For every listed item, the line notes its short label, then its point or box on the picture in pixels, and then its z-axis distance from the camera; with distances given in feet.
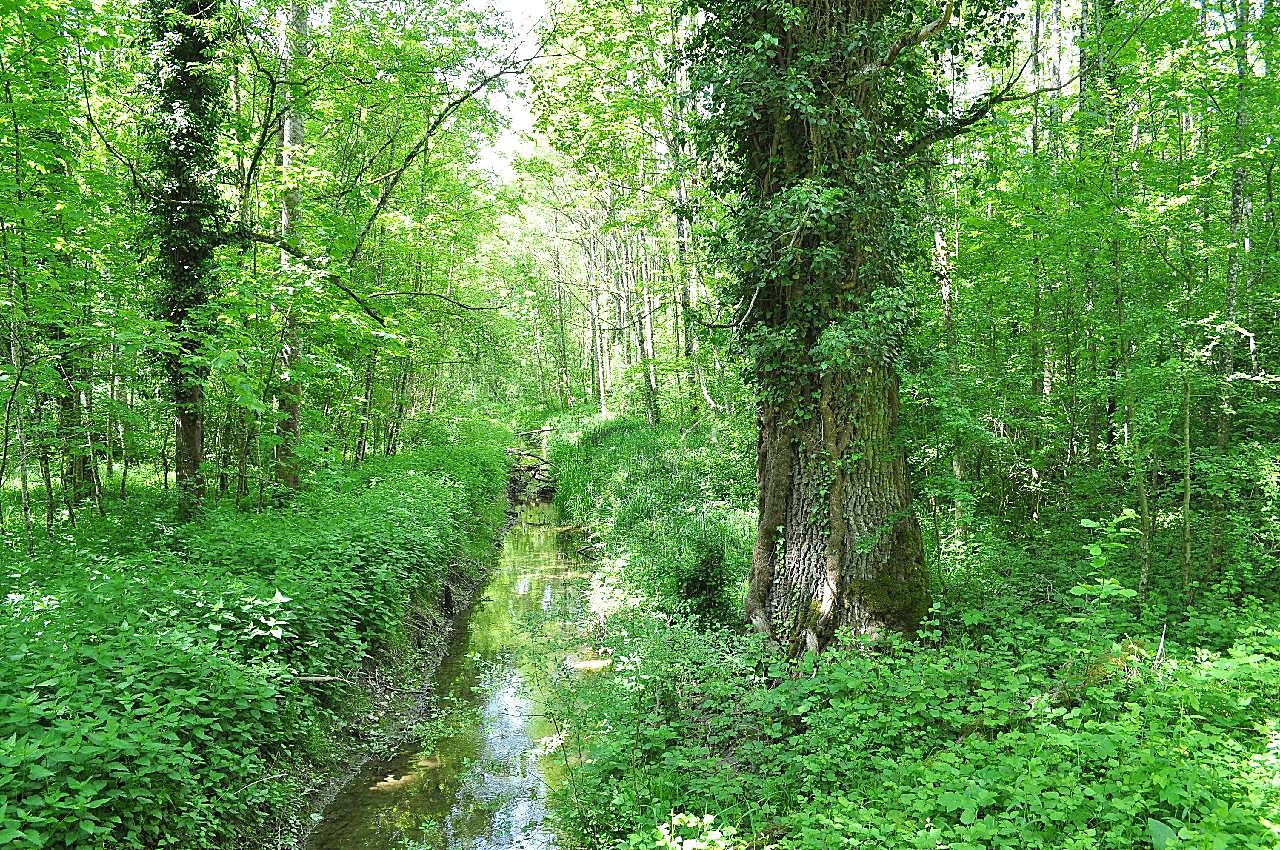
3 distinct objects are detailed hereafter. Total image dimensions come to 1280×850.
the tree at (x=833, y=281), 17.29
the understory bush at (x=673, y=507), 24.94
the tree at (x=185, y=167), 26.68
